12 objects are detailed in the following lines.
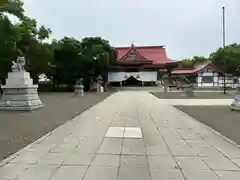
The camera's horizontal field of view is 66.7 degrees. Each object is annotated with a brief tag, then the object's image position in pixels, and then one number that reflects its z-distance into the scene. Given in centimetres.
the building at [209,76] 2988
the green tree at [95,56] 2126
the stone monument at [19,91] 805
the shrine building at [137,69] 2889
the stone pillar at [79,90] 1639
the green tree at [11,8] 944
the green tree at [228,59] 3008
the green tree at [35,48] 1699
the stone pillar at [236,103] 819
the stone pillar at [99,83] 2132
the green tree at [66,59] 2125
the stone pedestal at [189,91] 1610
